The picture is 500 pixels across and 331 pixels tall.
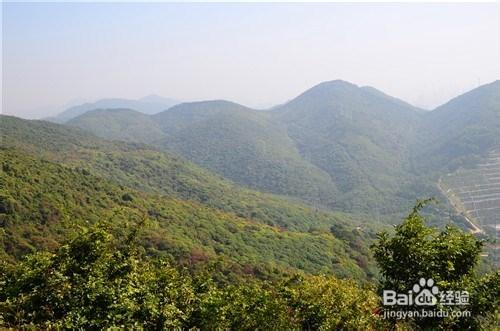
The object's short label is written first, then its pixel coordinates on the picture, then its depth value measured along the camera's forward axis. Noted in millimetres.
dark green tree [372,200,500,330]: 10844
